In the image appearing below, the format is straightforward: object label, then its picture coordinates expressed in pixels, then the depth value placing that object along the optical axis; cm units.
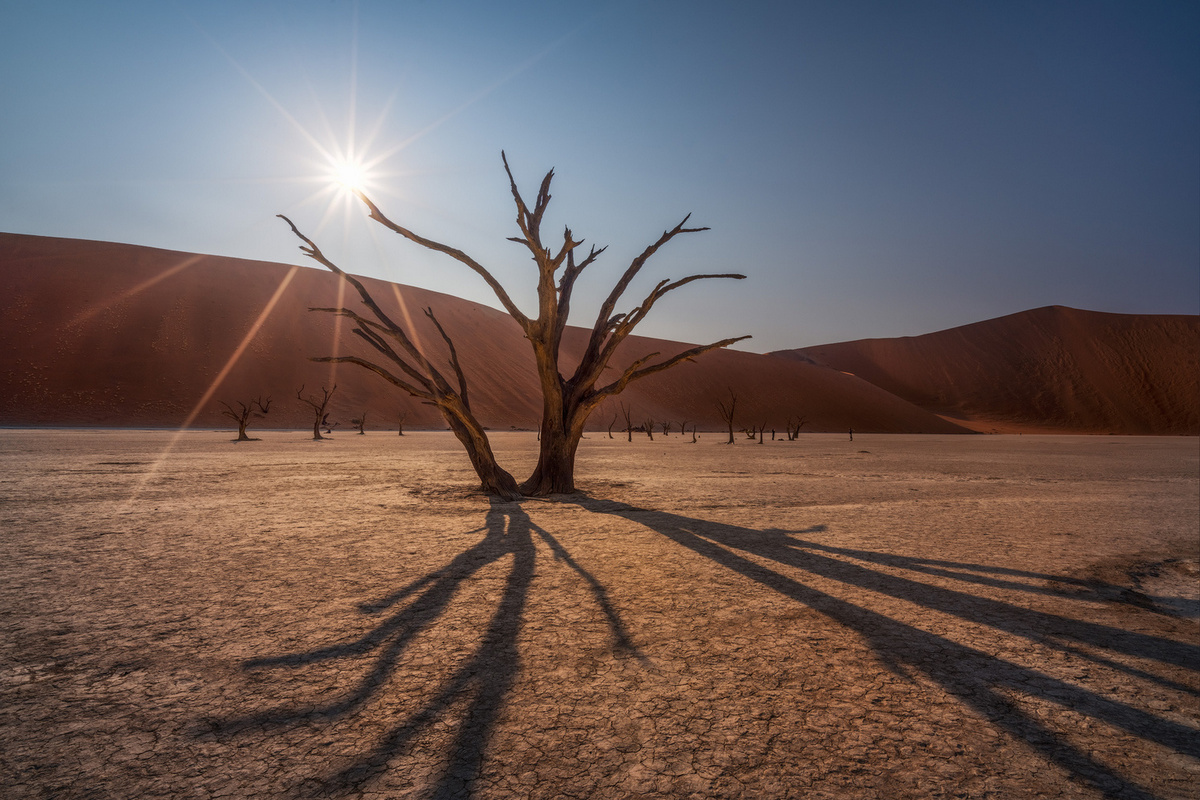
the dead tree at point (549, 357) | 825
